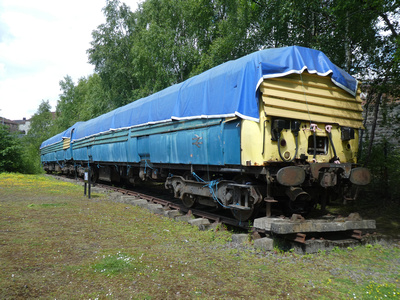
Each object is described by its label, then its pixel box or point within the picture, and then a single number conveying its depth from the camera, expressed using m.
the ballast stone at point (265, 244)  5.29
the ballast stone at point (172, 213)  8.24
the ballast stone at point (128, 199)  10.95
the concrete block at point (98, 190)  14.30
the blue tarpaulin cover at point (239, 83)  5.80
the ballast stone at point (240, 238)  5.84
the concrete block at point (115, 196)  11.85
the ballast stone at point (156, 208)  9.04
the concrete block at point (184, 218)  7.79
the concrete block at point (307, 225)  5.09
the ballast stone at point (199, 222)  7.11
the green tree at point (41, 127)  56.88
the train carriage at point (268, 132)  5.70
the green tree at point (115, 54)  28.81
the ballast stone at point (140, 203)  9.99
